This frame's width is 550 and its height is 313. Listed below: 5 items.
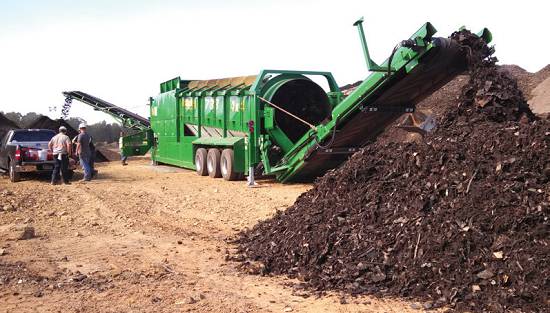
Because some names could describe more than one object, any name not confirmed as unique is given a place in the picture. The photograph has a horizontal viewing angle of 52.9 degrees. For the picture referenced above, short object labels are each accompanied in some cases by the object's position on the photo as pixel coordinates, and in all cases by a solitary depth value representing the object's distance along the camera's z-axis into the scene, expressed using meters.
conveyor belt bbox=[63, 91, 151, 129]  26.19
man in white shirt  13.62
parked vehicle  14.35
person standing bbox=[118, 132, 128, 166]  22.25
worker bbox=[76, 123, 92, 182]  14.35
